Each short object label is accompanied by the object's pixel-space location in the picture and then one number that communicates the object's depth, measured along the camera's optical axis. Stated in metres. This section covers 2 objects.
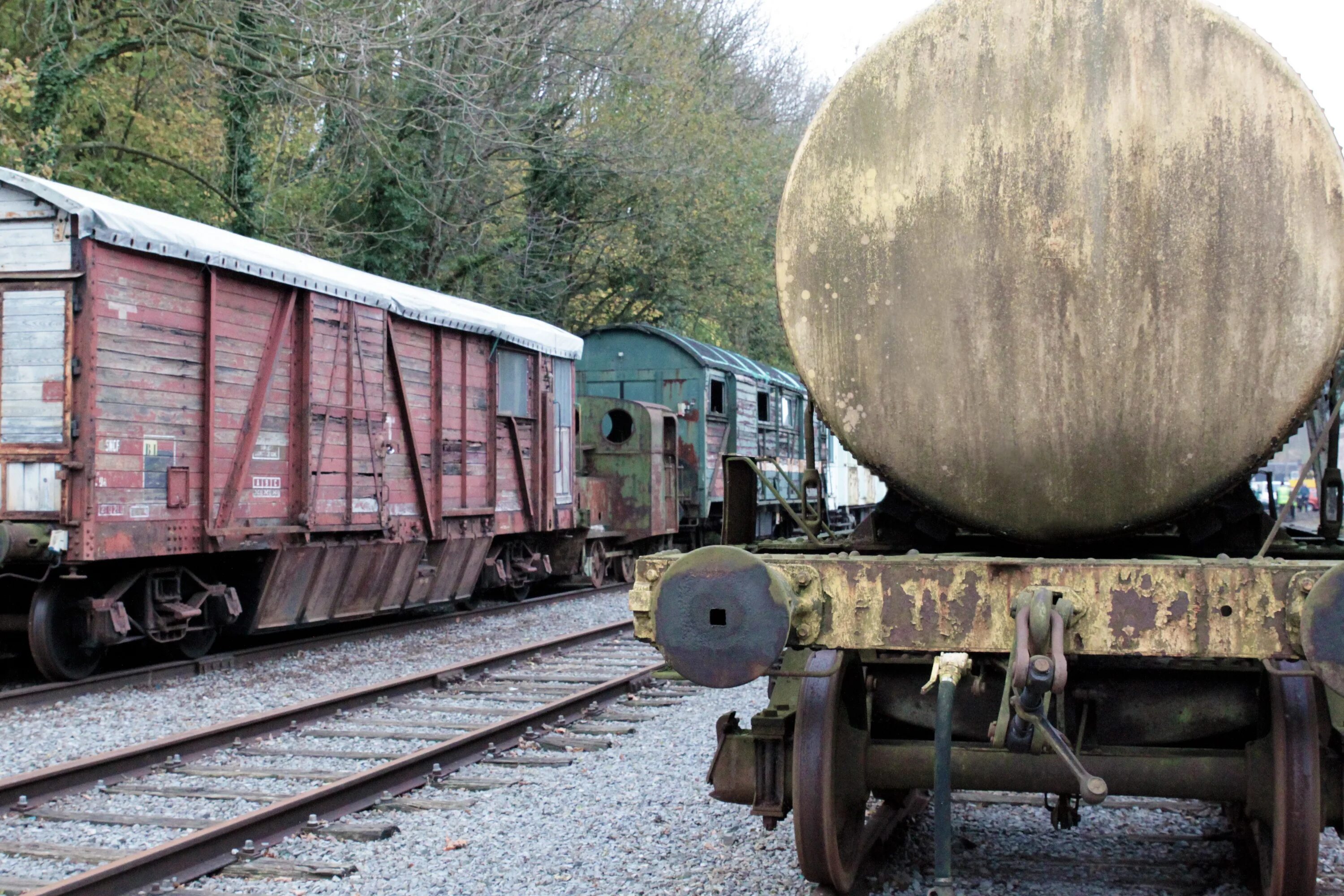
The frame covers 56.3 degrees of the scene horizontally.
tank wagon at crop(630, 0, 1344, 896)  3.04
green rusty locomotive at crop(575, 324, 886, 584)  16.06
